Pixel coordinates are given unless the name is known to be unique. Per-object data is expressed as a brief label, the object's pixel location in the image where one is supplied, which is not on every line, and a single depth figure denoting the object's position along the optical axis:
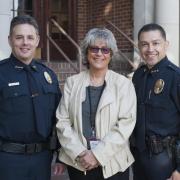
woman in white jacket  3.36
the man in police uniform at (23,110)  3.38
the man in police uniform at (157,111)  3.49
